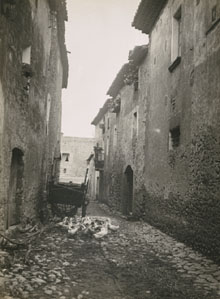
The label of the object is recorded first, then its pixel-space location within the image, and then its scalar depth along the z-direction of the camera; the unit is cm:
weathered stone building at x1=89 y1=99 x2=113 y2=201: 2318
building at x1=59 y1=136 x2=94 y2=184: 4418
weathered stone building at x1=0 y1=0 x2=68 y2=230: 600
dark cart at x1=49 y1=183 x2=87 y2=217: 1081
